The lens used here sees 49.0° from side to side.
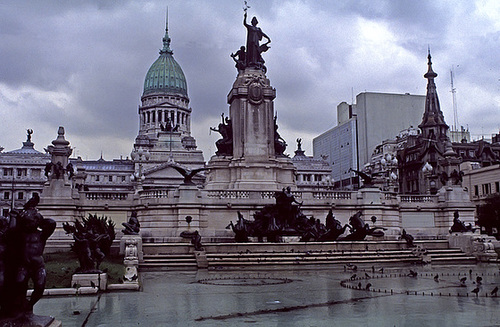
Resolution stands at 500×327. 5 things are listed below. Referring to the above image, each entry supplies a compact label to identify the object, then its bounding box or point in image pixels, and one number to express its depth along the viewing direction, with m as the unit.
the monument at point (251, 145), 41.81
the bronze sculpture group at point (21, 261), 9.38
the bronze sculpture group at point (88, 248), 18.27
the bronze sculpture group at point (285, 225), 34.16
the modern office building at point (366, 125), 122.62
